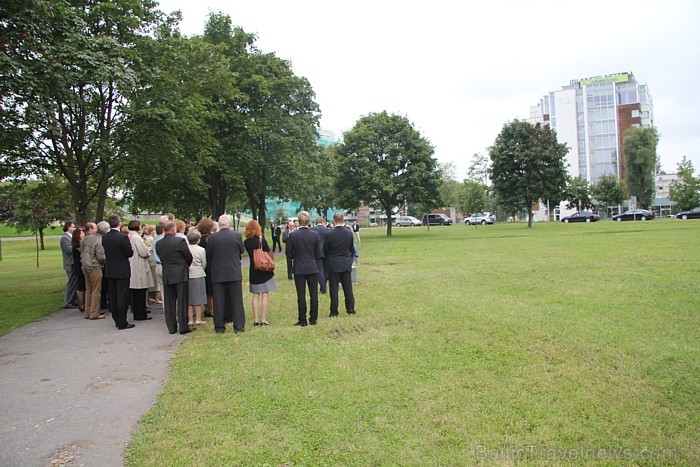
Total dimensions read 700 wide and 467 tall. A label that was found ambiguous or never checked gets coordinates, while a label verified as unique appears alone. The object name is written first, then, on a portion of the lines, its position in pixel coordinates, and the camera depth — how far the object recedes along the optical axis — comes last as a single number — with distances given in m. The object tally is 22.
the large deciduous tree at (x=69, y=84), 10.00
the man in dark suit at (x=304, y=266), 8.20
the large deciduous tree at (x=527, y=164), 47.66
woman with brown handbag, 8.18
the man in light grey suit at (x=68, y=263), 10.89
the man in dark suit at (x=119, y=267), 8.70
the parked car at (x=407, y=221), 82.00
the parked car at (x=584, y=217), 60.88
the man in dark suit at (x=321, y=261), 11.35
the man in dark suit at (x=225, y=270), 7.85
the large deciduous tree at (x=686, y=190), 64.00
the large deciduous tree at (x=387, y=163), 37.91
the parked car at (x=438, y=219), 75.00
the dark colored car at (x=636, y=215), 58.09
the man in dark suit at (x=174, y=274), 7.99
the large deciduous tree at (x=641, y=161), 74.69
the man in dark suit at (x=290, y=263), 14.15
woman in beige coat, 9.23
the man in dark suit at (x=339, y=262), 8.89
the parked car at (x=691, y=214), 54.61
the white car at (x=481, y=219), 70.56
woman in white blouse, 8.40
